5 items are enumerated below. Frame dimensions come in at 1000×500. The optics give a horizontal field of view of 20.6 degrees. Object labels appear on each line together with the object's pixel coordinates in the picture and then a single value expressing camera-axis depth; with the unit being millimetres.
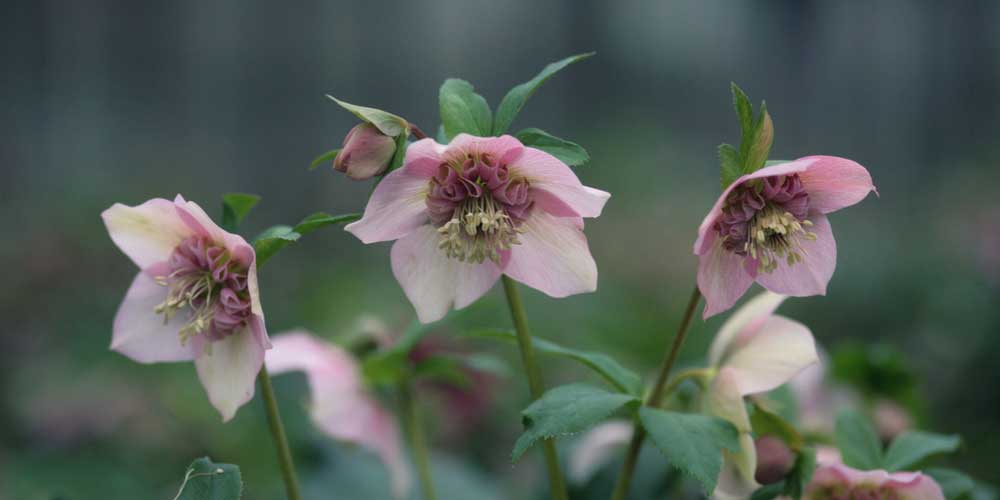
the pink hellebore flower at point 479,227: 669
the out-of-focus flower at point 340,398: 783
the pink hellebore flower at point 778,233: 663
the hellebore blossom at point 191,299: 670
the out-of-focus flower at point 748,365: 677
